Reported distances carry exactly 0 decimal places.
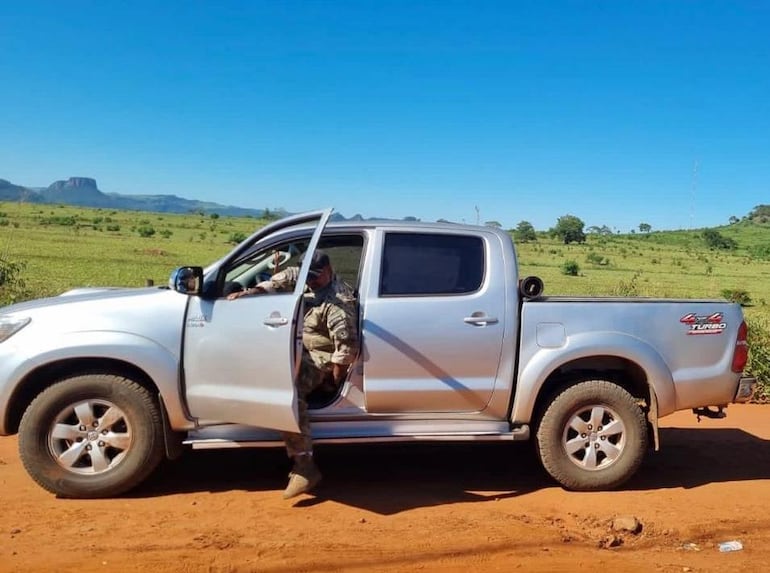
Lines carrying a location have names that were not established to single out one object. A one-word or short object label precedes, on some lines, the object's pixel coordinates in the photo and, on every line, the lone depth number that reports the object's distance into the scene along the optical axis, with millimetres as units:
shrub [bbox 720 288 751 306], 21662
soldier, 4812
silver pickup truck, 4734
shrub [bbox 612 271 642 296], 13810
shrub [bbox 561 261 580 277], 31622
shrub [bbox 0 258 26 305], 10641
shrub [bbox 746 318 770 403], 8844
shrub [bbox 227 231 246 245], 47234
